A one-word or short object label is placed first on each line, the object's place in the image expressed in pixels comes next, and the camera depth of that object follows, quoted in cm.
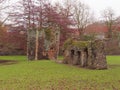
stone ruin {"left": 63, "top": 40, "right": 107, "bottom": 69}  1107
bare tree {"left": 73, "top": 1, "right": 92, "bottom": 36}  2889
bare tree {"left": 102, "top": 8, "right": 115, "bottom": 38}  3008
